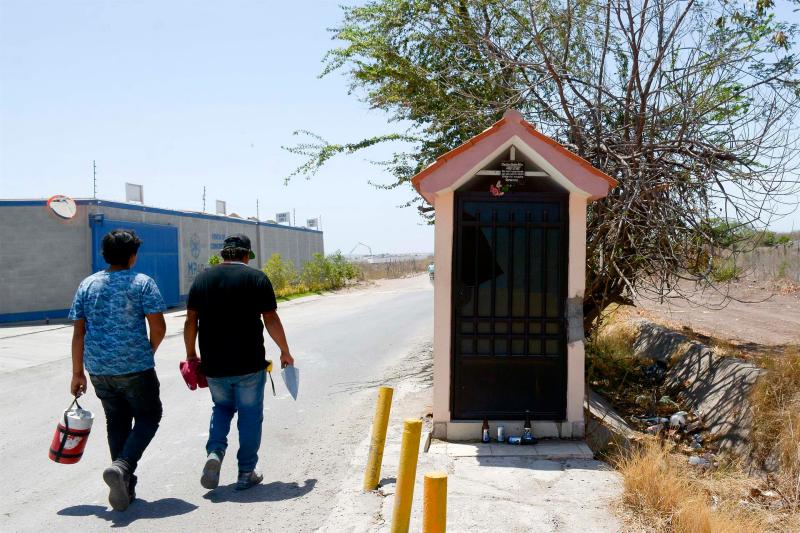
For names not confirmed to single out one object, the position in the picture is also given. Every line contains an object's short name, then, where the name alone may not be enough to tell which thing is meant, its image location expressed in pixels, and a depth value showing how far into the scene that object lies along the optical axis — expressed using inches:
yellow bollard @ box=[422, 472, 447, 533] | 120.2
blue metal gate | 777.6
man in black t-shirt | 200.5
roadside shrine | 244.4
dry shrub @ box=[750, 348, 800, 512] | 230.1
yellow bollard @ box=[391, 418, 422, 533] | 149.6
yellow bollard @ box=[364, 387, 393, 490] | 200.2
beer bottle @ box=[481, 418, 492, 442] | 241.8
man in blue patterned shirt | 190.5
